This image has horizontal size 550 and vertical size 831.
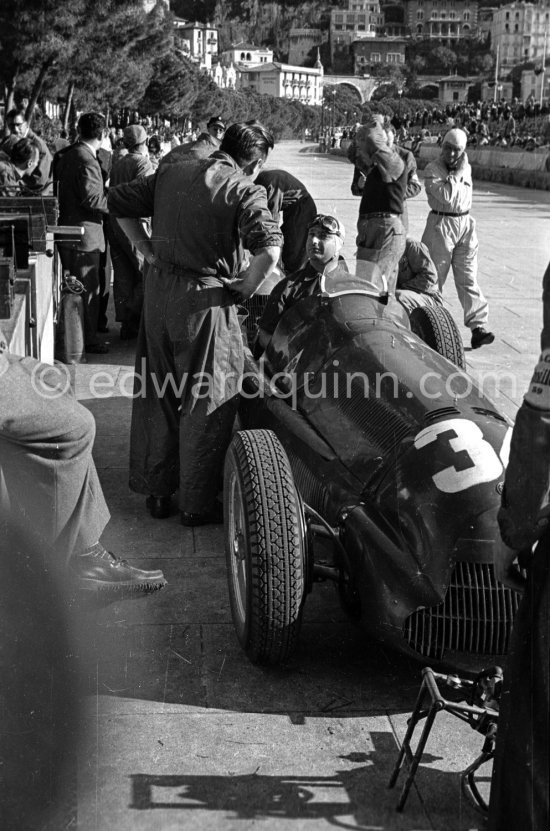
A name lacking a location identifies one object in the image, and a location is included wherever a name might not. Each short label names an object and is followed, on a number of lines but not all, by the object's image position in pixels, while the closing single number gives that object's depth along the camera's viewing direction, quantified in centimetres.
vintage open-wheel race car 368
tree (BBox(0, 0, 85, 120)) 2567
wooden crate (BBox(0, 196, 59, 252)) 770
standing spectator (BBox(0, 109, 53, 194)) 1128
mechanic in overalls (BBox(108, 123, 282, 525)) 521
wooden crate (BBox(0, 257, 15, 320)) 586
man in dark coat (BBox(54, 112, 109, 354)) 897
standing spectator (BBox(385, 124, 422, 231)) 951
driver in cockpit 568
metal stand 309
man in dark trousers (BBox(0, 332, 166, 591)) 365
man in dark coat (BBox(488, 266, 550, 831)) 239
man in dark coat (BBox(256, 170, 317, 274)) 852
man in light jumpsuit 998
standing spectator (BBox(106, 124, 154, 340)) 973
